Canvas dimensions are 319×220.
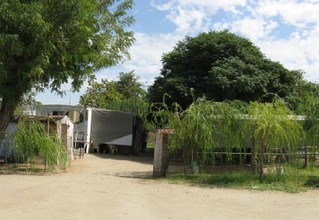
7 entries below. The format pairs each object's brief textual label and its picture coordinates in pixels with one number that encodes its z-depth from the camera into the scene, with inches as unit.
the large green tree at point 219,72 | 708.1
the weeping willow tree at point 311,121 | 463.0
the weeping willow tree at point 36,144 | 481.7
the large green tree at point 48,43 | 445.1
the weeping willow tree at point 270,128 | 428.8
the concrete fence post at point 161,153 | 469.0
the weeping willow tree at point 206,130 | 460.6
